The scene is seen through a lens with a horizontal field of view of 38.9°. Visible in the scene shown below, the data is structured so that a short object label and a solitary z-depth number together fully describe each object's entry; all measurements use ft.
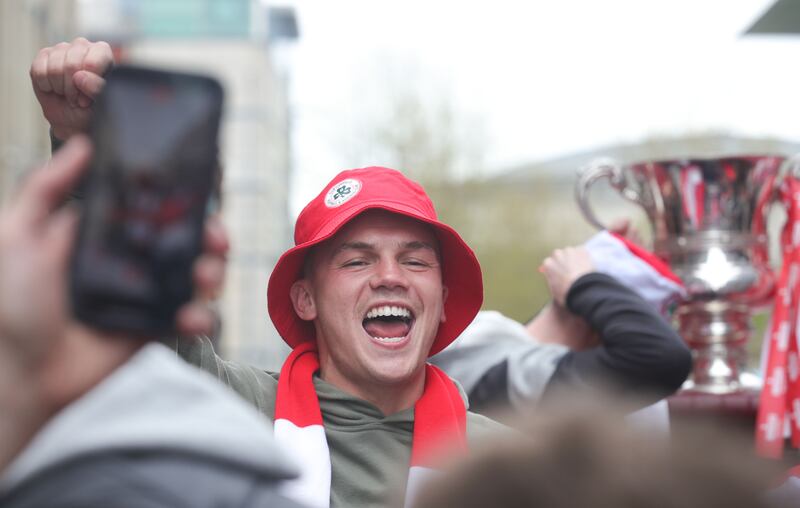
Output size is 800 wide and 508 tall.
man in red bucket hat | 8.32
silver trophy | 11.65
